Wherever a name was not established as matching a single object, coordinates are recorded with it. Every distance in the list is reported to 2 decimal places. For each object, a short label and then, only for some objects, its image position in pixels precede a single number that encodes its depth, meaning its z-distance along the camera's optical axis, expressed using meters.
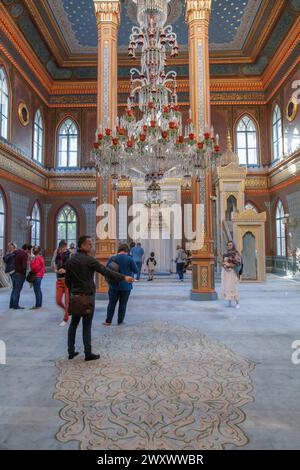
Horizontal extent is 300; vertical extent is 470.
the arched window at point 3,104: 12.27
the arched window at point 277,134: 15.57
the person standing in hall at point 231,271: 7.06
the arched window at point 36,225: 15.57
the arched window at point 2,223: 12.13
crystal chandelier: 6.00
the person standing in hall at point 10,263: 7.25
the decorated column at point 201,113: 8.28
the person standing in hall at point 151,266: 12.54
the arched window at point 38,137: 15.87
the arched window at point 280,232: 15.37
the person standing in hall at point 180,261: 12.30
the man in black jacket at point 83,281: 3.78
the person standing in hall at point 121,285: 5.56
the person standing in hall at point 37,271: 7.03
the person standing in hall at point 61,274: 5.72
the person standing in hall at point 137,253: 10.90
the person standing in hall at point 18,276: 7.10
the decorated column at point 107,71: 8.95
